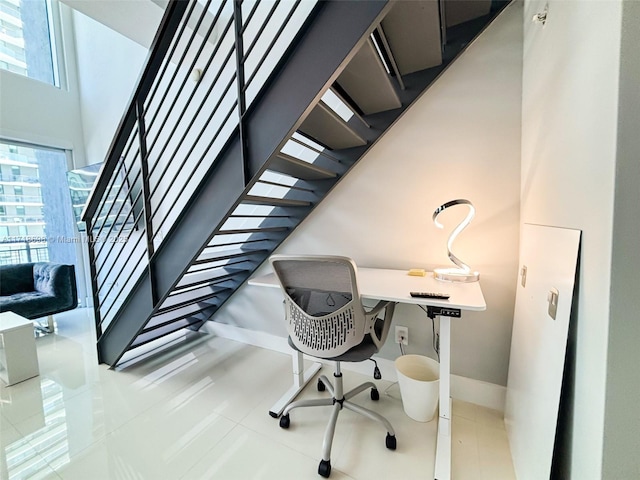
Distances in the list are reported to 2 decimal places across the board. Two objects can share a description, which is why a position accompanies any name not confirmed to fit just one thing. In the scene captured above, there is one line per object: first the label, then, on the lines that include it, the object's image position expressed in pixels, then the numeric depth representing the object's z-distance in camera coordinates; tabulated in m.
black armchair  2.71
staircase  1.12
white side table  1.91
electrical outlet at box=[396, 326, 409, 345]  1.82
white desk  1.17
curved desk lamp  1.41
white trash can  1.47
